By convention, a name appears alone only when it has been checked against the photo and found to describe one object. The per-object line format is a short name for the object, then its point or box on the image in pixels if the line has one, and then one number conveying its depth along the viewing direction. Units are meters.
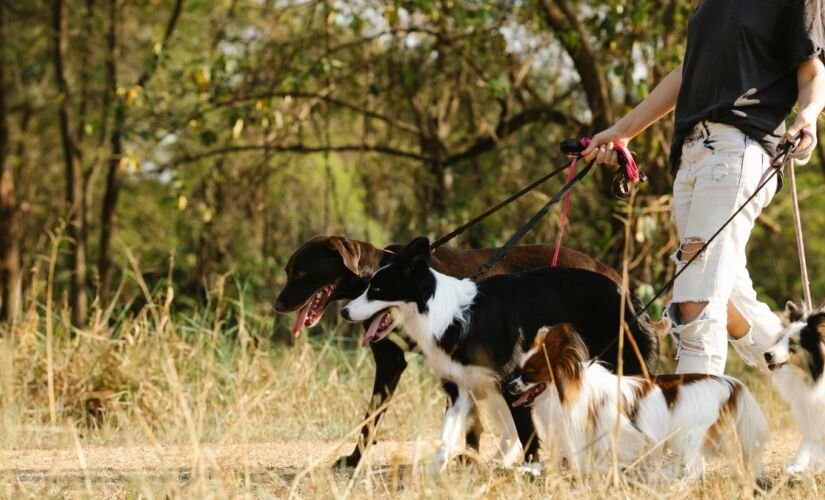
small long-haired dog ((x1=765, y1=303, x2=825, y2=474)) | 8.17
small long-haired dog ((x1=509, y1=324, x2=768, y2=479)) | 8.08
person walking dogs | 8.36
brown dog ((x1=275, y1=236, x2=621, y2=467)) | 10.27
